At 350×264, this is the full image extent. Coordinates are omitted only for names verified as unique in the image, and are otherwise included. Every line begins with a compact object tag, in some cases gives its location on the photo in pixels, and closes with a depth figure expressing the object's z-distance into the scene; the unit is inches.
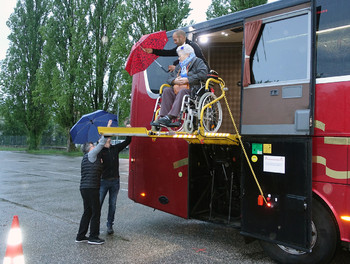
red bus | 155.1
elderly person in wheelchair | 201.8
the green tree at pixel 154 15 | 877.1
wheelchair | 188.2
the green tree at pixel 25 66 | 1433.3
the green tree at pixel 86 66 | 1134.4
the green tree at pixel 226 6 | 749.3
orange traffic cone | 140.9
